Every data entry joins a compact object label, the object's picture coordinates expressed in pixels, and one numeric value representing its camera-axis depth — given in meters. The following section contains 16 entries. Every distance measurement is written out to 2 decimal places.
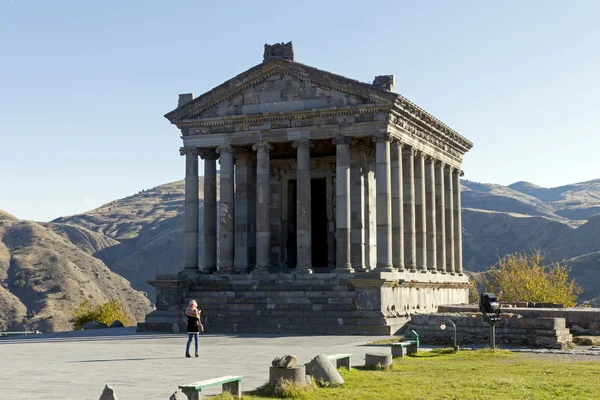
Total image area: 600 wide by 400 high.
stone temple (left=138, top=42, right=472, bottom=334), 32.88
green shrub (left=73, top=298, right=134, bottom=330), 48.00
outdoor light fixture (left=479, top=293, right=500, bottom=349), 21.08
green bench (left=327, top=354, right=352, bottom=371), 16.67
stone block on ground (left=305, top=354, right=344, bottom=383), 14.32
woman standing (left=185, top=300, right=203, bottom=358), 21.16
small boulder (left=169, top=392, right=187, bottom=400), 10.98
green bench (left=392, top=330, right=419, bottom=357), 19.72
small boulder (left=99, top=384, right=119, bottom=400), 10.78
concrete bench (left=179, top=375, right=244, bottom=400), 12.22
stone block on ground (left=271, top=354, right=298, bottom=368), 13.61
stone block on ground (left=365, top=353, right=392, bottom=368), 17.01
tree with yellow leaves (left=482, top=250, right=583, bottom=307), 60.19
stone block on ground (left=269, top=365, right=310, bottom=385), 13.47
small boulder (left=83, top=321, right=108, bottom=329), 38.79
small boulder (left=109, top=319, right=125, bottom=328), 40.13
